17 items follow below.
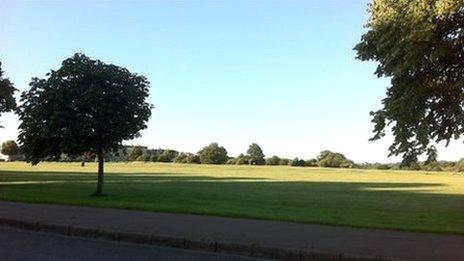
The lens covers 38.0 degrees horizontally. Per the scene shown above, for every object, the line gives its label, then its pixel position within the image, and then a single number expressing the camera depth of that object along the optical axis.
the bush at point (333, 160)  80.51
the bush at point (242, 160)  84.25
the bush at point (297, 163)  81.16
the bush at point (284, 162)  84.29
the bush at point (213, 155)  88.69
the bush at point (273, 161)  85.50
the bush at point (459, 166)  65.93
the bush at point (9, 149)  120.31
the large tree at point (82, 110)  25.42
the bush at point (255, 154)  85.38
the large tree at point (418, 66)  15.62
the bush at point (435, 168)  71.53
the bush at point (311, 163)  81.54
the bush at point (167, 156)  92.50
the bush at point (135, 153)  100.53
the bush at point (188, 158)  88.12
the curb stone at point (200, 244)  10.87
